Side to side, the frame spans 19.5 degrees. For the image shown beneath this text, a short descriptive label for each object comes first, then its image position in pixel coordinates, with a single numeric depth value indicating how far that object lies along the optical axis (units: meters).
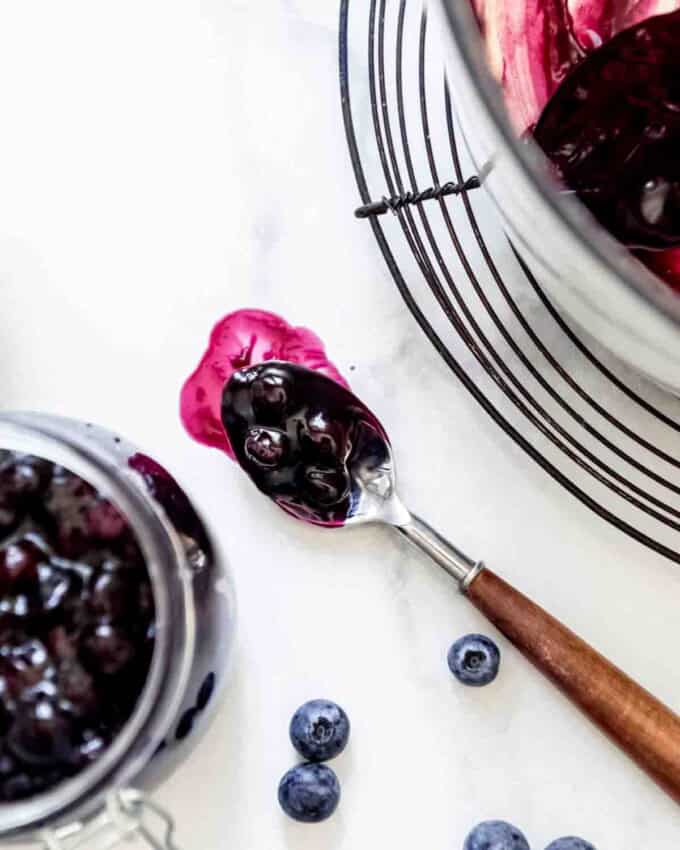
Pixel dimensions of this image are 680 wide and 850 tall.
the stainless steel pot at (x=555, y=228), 0.41
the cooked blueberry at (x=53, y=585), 0.47
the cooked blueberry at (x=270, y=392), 0.53
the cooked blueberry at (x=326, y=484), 0.53
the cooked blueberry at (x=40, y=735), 0.46
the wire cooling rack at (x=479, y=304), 0.53
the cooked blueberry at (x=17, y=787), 0.47
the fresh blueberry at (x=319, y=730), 0.52
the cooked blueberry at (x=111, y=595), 0.47
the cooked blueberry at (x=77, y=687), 0.47
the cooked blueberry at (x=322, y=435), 0.53
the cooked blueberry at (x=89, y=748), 0.47
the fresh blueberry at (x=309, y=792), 0.52
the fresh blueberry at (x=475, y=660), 0.52
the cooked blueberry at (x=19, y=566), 0.47
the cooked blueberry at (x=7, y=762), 0.47
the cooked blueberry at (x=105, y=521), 0.47
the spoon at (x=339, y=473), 0.52
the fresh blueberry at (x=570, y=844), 0.52
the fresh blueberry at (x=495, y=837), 0.52
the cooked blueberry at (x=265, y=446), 0.53
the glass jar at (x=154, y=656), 0.46
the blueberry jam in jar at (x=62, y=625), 0.47
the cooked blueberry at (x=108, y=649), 0.47
